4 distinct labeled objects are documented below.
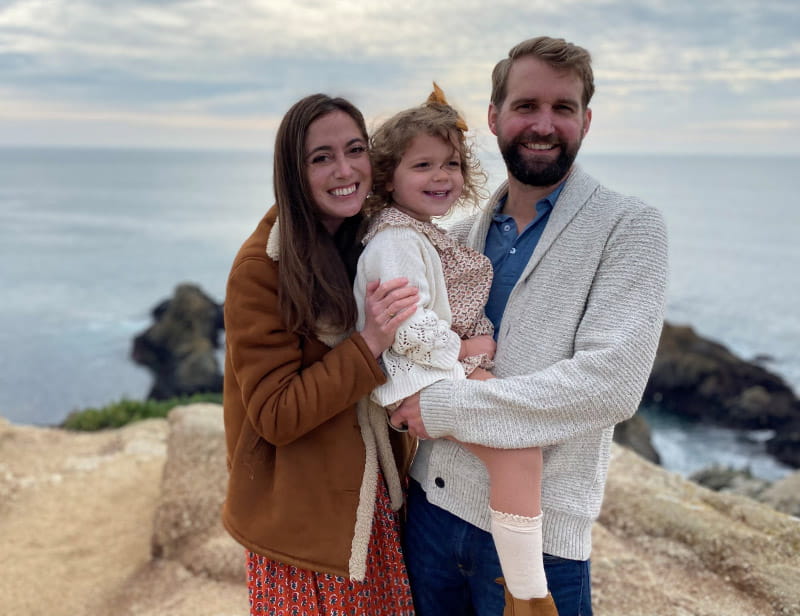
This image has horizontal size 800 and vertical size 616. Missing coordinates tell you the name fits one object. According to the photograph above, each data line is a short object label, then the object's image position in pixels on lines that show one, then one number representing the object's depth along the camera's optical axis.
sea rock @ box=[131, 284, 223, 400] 19.12
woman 2.41
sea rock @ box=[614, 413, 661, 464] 13.24
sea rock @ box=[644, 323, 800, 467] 16.77
